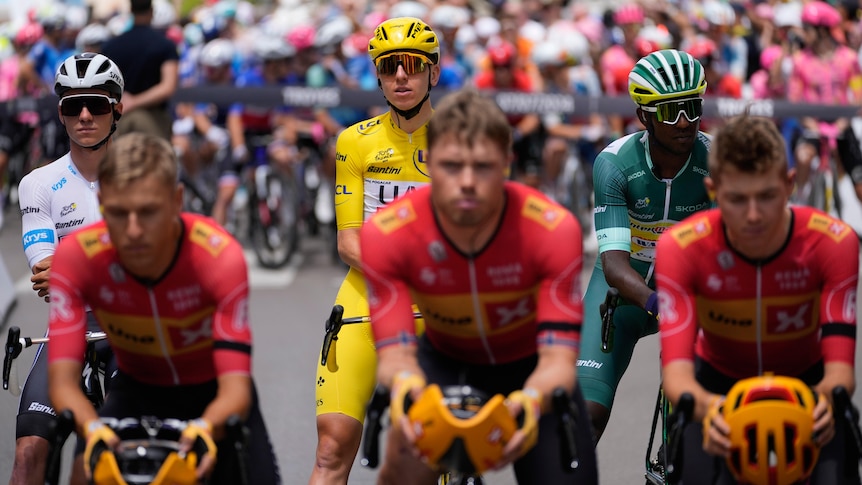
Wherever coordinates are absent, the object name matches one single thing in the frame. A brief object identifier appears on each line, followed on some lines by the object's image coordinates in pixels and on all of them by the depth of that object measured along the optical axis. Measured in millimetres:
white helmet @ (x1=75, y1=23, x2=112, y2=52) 34875
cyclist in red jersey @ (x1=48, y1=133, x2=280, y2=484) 9969
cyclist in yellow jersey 14348
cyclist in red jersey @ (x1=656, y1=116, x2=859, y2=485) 9914
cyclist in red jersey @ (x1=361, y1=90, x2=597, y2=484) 9922
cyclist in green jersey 13805
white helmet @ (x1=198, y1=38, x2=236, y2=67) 34219
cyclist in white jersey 13687
